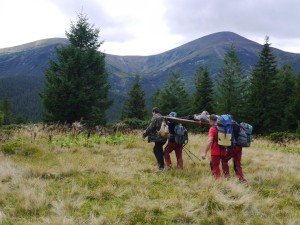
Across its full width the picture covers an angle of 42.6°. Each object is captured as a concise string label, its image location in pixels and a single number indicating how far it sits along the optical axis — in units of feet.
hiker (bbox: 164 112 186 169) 36.27
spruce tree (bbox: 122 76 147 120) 172.55
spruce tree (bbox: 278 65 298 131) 129.70
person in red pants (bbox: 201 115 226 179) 32.55
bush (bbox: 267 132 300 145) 80.86
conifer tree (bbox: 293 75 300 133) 127.95
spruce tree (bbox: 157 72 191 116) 156.39
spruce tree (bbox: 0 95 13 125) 270.67
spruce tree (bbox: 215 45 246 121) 143.33
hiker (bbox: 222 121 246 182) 33.63
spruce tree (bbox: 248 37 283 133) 136.77
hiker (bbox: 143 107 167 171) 35.37
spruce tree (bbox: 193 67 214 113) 153.38
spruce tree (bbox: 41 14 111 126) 87.76
